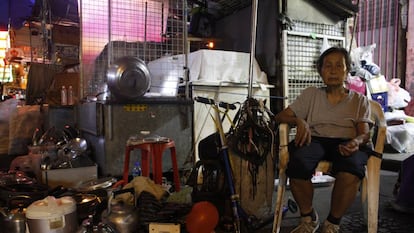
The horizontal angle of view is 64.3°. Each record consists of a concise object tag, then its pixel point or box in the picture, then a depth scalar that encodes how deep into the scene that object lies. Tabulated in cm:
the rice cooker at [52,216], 178
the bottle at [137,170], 304
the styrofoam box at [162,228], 195
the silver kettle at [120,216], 195
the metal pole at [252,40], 273
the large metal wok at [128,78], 293
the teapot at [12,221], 192
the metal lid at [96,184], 245
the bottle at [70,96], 470
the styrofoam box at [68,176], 287
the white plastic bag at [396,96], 502
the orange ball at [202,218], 201
